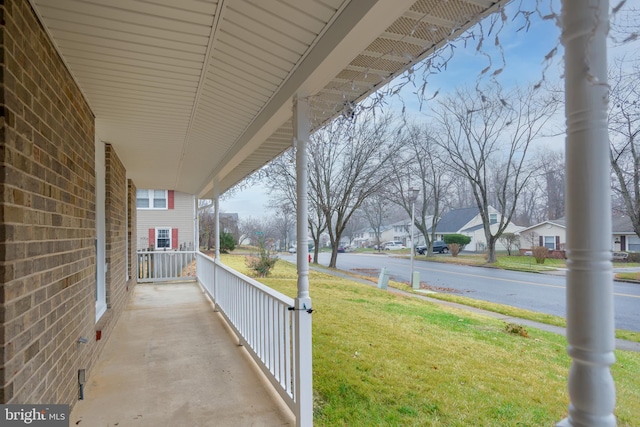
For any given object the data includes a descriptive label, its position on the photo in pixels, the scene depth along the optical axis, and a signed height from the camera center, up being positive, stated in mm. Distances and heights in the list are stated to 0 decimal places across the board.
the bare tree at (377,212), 10523 +425
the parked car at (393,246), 13071 -688
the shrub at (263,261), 10945 -973
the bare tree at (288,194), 8672 +911
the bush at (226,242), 19547 -744
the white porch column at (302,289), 2545 -426
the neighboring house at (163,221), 13312 +259
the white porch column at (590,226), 819 -5
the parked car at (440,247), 11953 -701
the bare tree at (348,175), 10992 +1609
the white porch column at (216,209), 6677 +334
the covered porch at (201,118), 838 +584
